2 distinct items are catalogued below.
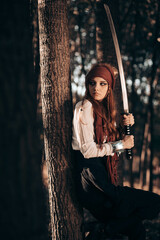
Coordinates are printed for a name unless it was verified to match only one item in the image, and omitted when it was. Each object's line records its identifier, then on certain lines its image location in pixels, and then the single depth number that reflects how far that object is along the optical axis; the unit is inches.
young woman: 87.3
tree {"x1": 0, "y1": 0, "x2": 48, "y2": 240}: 45.6
